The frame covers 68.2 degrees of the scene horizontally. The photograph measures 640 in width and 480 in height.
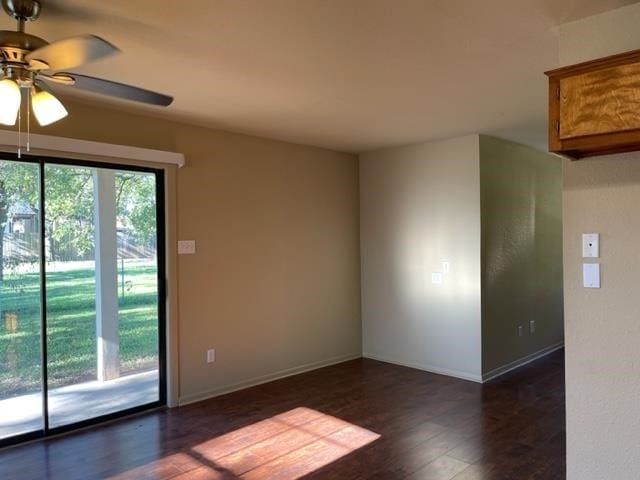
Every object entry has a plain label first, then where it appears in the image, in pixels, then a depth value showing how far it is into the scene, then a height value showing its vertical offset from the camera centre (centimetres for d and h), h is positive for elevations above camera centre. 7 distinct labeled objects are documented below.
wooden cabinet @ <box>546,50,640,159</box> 186 +56
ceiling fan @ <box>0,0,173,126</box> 172 +73
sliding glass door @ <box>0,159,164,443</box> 328 -34
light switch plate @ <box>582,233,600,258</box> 217 -1
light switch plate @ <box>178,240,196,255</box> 400 +1
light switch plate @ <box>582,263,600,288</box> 217 -15
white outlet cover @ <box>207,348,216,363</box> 421 -97
